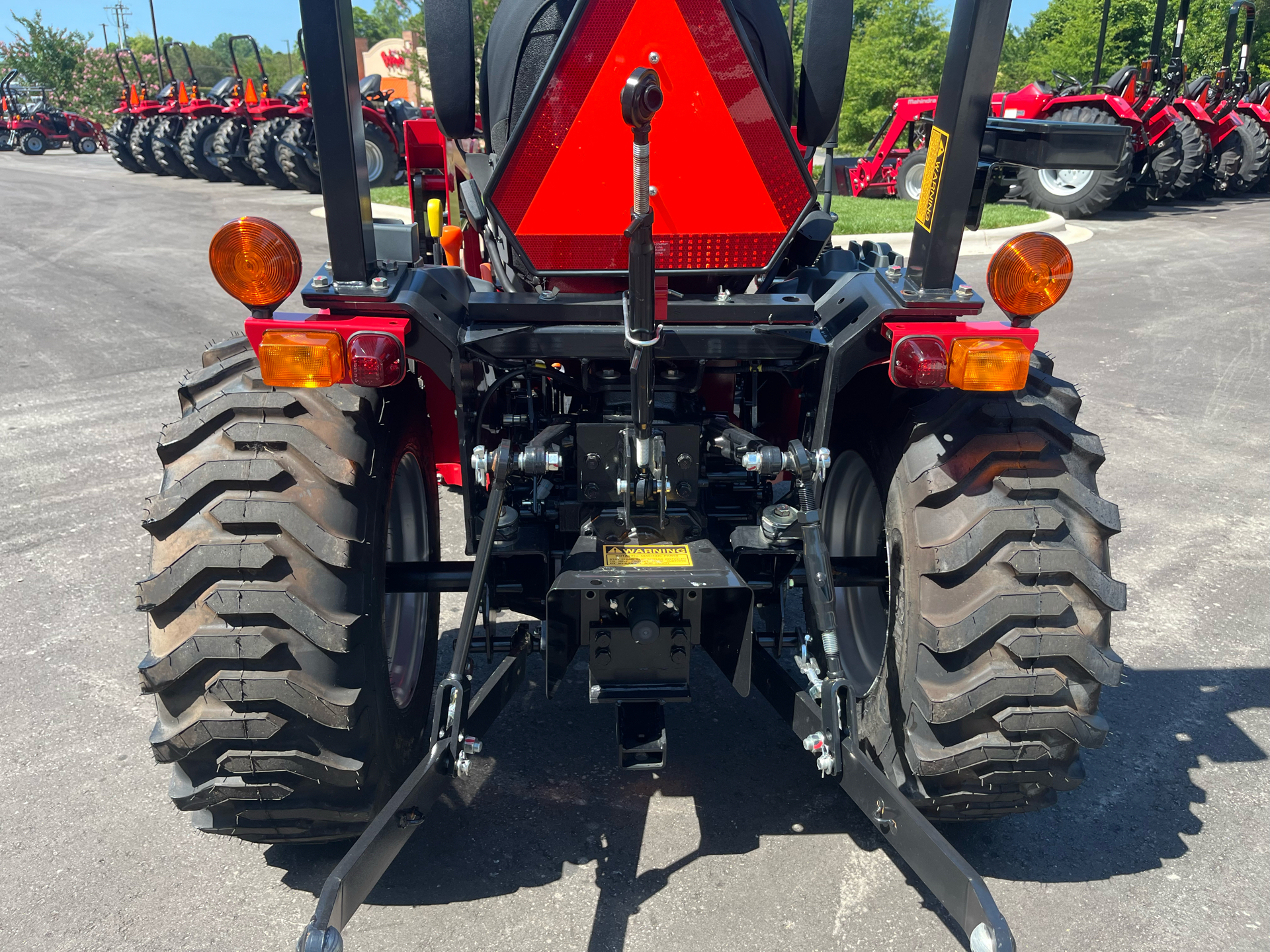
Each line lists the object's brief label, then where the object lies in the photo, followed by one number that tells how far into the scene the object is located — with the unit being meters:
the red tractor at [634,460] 2.37
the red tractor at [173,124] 24.62
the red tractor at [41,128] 36.47
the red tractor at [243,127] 22.12
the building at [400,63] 32.34
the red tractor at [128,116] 26.55
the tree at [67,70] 52.31
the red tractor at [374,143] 18.91
